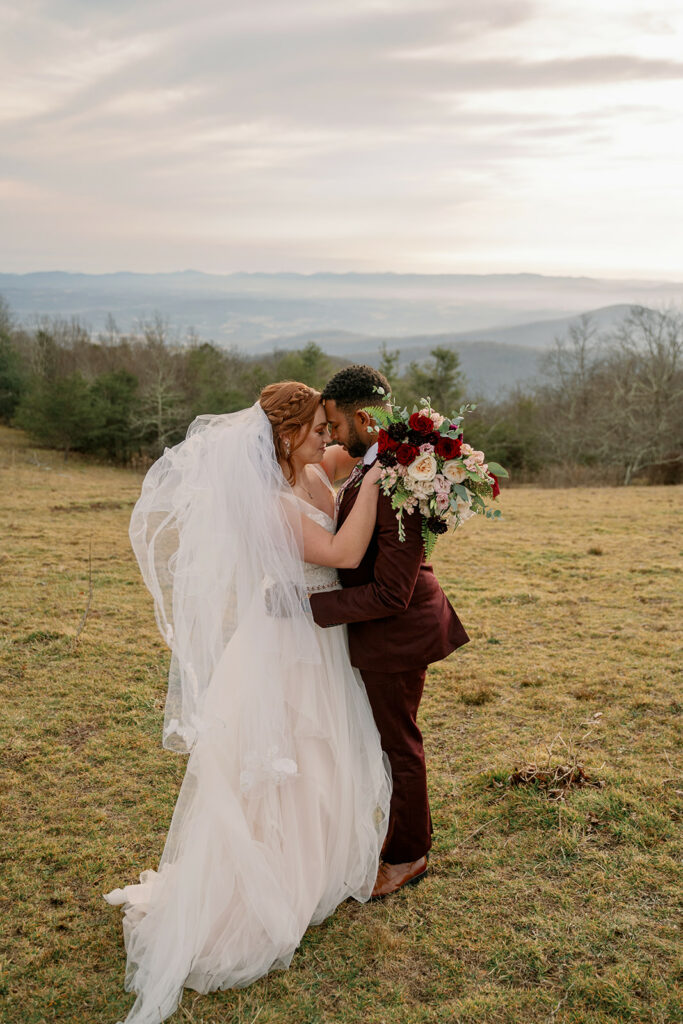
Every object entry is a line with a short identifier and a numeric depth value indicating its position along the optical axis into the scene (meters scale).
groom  3.49
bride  3.41
